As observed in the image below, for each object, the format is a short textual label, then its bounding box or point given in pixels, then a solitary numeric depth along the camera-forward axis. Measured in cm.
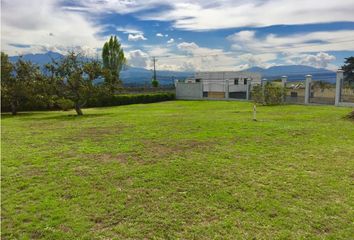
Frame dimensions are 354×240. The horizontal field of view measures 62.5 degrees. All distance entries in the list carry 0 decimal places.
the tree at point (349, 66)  3664
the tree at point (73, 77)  1719
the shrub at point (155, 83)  4431
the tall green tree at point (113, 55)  4225
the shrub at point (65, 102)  1755
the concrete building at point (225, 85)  3259
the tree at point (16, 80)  1895
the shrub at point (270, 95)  2359
